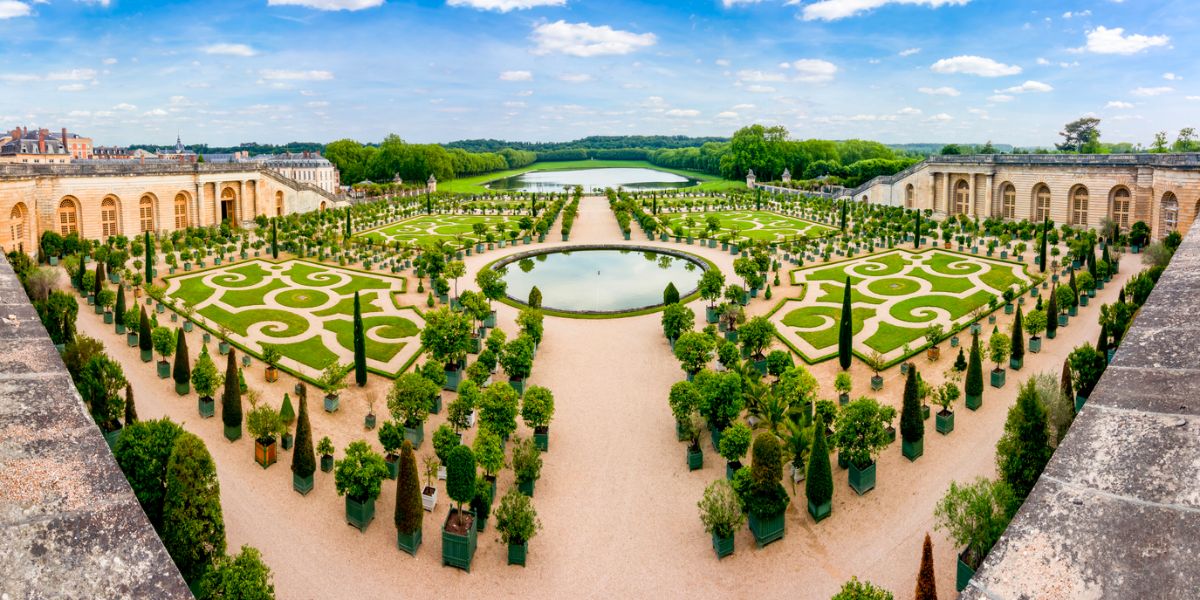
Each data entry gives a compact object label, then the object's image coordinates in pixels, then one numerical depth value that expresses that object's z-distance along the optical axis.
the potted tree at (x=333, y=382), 21.92
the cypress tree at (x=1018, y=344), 24.28
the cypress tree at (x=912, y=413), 18.72
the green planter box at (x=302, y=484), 17.36
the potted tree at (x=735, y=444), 17.91
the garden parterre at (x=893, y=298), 28.08
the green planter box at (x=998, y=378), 23.03
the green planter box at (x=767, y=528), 15.61
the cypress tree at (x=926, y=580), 12.16
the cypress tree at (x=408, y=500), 15.07
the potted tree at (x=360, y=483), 15.93
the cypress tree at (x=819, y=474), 16.25
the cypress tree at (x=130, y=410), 18.52
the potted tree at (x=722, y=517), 15.09
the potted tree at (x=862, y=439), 17.55
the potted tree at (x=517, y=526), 14.91
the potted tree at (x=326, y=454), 18.38
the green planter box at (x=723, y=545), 15.22
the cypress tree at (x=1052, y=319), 27.09
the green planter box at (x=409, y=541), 15.18
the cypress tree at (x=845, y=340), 24.91
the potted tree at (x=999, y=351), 23.02
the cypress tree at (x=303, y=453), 17.34
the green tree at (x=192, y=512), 12.98
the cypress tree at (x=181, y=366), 22.72
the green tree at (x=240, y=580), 11.76
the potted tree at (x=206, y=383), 20.97
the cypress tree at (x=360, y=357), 23.53
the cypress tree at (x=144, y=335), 25.14
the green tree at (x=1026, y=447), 14.98
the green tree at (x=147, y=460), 14.45
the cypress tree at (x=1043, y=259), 36.54
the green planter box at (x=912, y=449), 18.83
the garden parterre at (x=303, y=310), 26.97
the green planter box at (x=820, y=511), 16.44
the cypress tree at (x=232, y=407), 19.78
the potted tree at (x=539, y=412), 19.41
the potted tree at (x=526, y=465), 17.36
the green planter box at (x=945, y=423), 20.12
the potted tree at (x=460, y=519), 14.87
